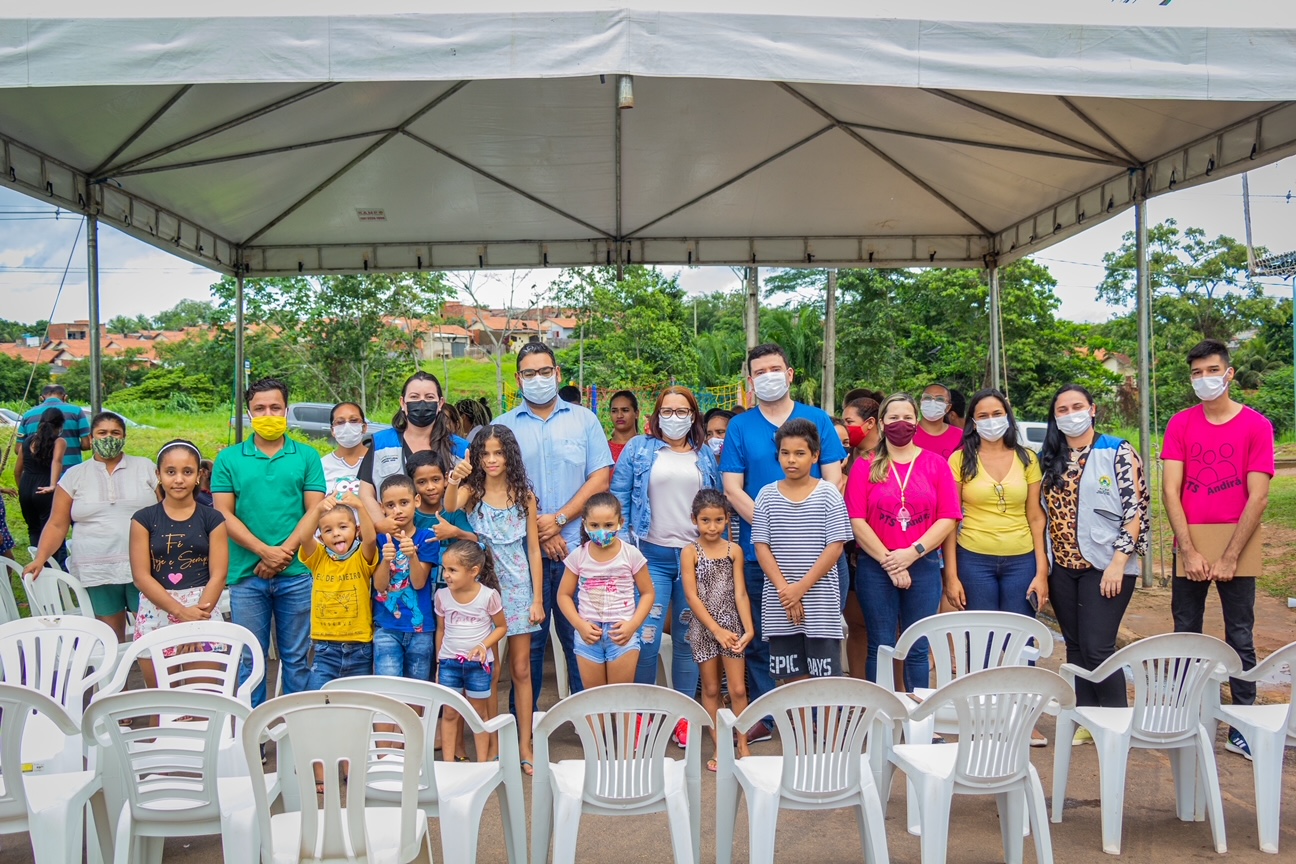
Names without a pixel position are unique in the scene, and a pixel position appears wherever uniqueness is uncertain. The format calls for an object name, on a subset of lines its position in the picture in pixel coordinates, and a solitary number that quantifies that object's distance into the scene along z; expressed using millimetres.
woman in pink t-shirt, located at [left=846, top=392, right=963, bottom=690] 4590
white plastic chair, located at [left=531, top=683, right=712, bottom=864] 2918
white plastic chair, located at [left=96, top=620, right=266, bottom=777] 3730
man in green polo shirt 4574
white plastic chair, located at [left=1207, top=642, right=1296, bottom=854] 3537
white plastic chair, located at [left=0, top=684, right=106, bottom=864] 2857
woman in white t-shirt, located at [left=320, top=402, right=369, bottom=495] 4992
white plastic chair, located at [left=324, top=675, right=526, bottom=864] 2928
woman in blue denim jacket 4699
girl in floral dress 4391
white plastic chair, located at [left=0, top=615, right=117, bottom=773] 3730
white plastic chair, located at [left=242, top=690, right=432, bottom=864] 2619
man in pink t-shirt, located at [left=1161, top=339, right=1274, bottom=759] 4492
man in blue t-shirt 4750
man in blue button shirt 4750
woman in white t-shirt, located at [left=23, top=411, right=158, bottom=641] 4863
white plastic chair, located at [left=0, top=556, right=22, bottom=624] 5250
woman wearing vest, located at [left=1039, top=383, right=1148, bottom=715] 4430
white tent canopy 3781
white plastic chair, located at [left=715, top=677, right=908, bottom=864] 2926
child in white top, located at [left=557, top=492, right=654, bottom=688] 4301
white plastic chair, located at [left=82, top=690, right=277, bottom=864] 2861
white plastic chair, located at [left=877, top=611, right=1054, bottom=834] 3904
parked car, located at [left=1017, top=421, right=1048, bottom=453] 18766
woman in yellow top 4680
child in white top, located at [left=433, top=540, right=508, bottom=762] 4145
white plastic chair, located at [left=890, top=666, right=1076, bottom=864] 3041
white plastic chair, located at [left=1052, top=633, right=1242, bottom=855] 3518
